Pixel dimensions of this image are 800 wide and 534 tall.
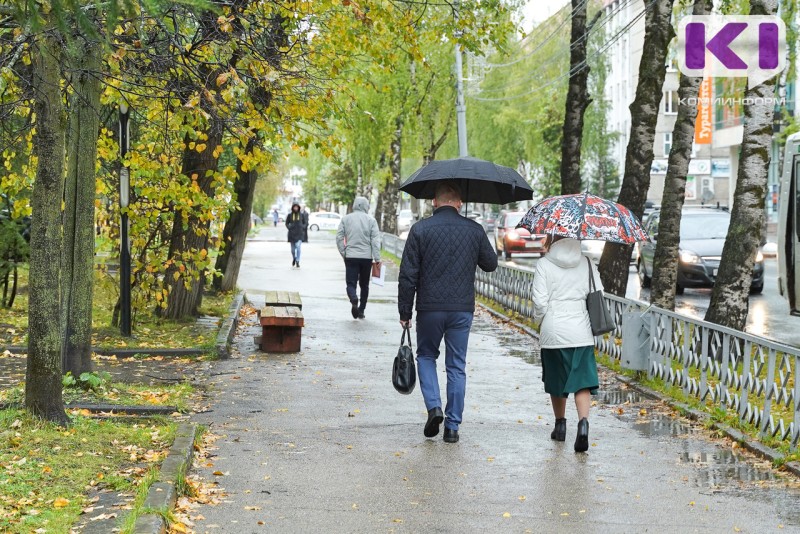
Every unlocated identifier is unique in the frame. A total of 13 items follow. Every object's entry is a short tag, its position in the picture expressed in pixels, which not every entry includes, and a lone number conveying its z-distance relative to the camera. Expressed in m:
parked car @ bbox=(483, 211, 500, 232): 74.09
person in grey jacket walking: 18.00
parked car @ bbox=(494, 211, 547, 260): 41.12
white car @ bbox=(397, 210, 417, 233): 78.64
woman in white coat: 8.48
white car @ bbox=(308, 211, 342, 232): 88.56
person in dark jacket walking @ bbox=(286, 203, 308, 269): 32.75
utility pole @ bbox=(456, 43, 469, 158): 34.53
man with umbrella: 8.60
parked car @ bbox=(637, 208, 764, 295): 24.84
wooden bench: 13.91
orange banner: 63.47
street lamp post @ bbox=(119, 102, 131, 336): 13.91
